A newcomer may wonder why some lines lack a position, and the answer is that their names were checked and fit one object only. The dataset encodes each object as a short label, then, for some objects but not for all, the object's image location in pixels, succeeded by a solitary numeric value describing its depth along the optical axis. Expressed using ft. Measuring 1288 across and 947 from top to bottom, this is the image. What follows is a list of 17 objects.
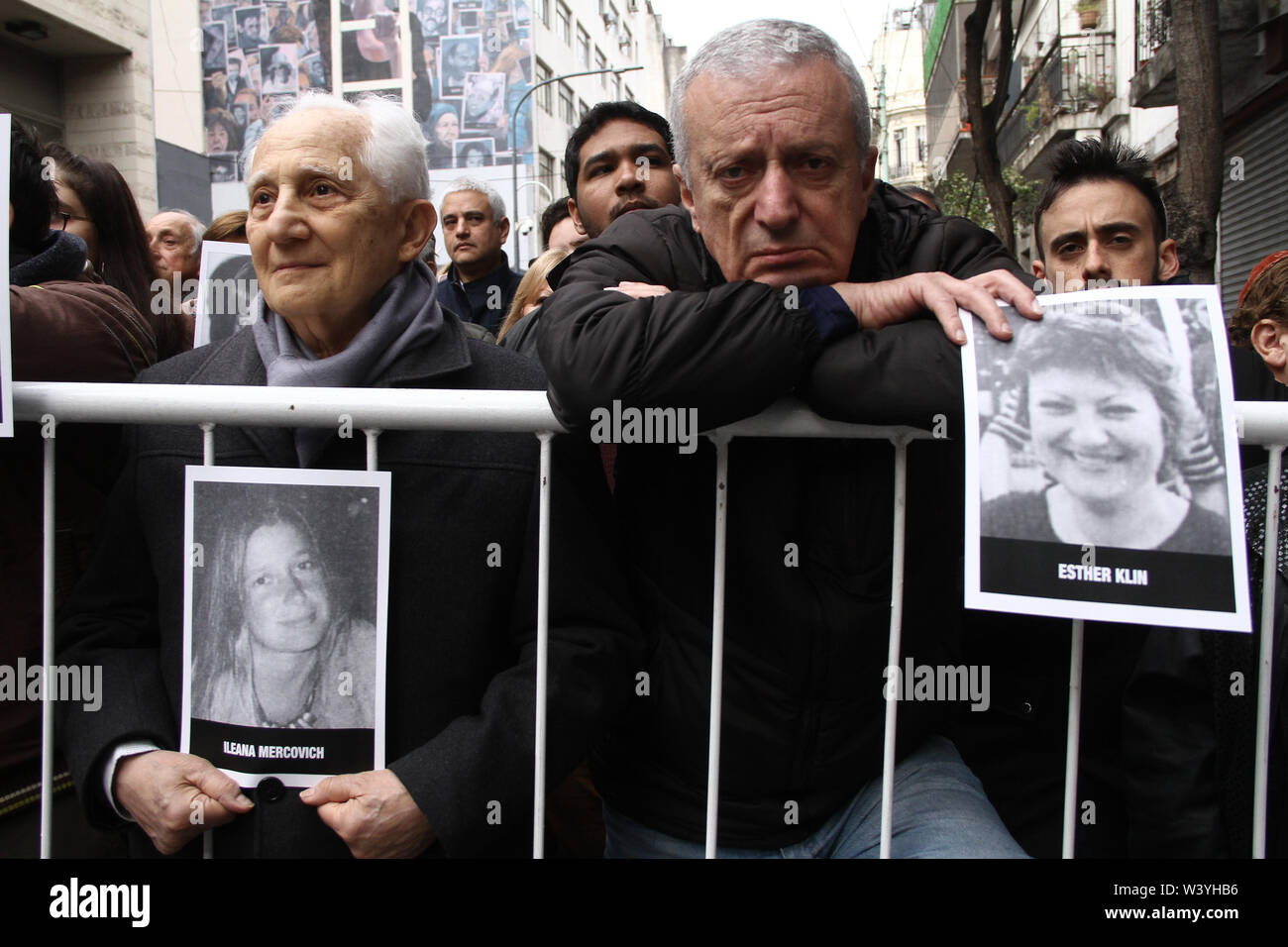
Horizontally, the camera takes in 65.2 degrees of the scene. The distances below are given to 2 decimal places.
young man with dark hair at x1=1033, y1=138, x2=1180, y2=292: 9.53
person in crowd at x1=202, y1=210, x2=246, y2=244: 11.69
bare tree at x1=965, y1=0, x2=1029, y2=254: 27.20
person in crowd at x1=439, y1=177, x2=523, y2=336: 16.97
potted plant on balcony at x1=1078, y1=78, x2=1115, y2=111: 50.57
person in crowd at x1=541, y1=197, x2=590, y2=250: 14.51
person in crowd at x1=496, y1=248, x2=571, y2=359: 11.95
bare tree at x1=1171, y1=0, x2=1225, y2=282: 16.63
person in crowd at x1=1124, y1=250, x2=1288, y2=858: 5.18
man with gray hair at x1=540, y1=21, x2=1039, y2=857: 4.80
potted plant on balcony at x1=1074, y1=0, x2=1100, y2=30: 50.83
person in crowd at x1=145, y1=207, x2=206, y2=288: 14.43
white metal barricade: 4.99
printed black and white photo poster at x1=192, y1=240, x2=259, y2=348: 10.14
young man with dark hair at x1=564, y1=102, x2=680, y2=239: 11.27
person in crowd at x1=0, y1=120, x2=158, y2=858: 5.87
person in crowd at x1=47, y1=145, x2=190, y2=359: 9.16
